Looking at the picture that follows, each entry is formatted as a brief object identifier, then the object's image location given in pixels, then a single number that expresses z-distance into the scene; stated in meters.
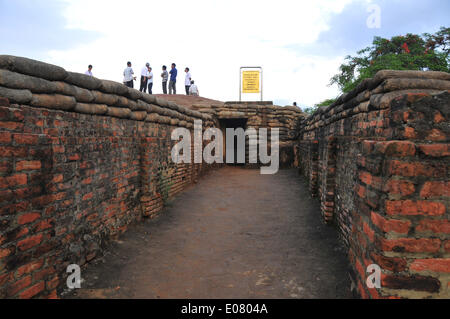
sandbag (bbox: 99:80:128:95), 4.08
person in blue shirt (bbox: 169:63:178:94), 16.22
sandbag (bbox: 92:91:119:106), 3.90
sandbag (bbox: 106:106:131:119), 4.27
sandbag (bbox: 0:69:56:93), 2.52
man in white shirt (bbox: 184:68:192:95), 16.91
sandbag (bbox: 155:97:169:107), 6.24
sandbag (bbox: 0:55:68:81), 2.61
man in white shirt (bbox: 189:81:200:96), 17.59
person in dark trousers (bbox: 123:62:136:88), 12.07
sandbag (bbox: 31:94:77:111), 2.86
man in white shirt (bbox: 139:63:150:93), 13.98
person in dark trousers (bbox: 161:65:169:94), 16.17
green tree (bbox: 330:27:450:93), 14.38
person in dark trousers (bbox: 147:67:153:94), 14.06
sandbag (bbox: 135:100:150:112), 5.21
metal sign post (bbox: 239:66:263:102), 14.44
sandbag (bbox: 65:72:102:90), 3.45
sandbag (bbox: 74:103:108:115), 3.53
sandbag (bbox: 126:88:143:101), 4.85
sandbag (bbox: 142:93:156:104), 5.51
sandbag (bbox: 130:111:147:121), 5.01
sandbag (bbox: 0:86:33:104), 2.51
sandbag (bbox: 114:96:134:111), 4.50
